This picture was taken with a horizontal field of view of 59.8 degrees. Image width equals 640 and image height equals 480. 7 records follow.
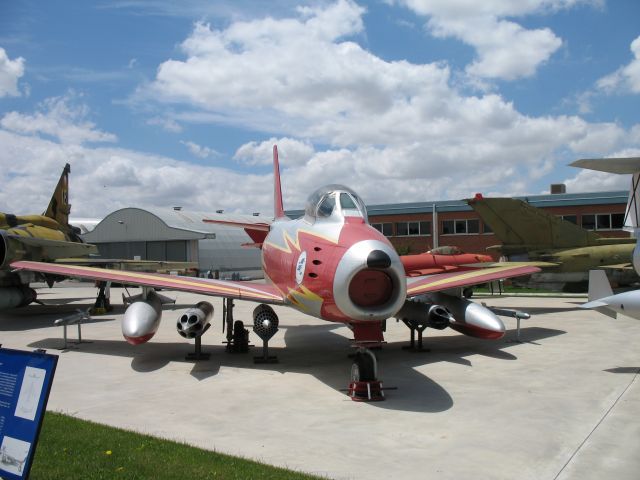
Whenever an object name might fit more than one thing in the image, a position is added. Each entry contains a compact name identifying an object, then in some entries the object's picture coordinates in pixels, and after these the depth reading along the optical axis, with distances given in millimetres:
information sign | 3691
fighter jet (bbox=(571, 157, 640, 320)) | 9297
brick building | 36656
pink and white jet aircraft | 7688
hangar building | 45062
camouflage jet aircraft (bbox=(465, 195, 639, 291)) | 22828
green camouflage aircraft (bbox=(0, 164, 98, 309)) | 16938
